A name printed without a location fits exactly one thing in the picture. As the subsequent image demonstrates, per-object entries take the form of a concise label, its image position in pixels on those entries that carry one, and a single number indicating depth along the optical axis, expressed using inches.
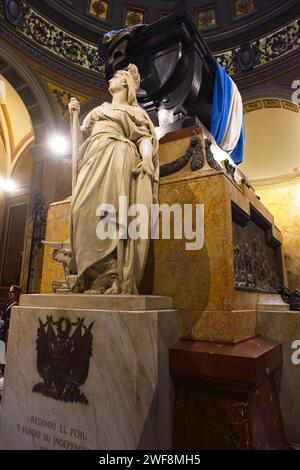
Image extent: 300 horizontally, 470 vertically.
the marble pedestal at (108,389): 65.4
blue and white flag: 150.6
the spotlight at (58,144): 313.1
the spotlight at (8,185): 414.0
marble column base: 68.7
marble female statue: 82.5
